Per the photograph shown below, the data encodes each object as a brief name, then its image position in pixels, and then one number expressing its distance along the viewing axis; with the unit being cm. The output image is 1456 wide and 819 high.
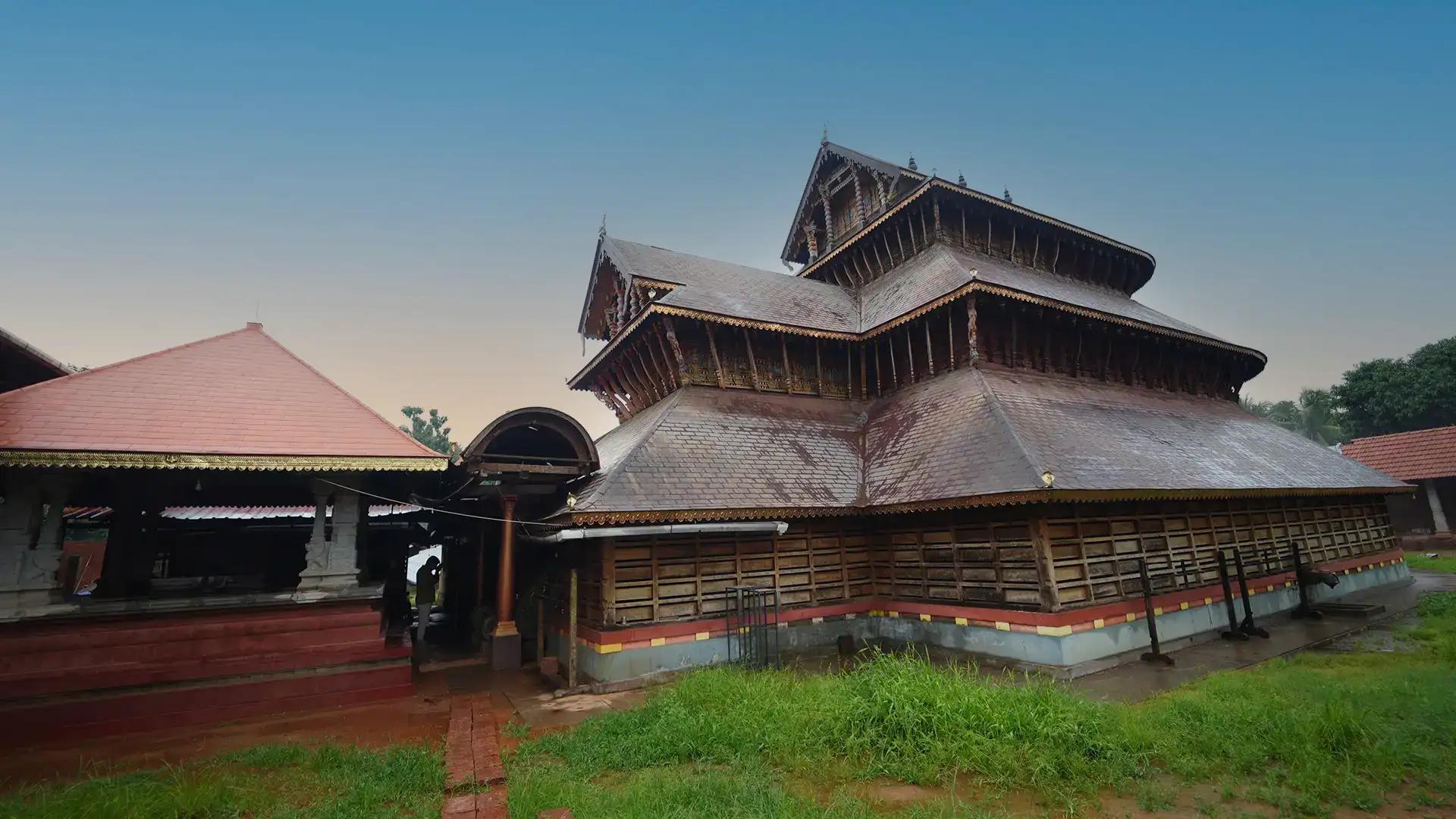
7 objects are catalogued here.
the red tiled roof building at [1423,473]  2683
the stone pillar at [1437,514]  2703
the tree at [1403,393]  3719
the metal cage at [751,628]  1088
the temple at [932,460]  1050
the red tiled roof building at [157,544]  846
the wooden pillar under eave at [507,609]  1137
